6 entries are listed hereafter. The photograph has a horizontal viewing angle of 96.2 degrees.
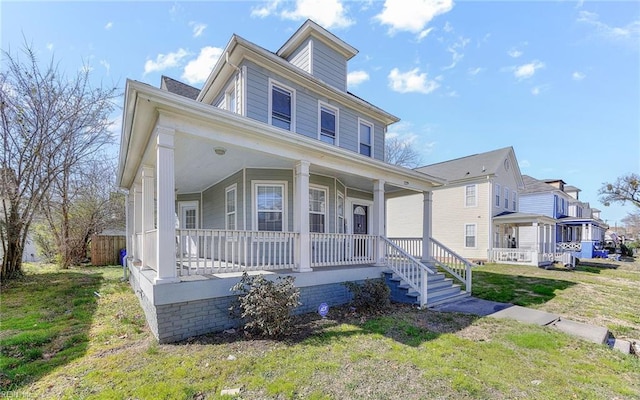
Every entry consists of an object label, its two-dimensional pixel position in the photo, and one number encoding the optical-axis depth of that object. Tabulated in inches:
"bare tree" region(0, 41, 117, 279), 403.9
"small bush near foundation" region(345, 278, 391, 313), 262.2
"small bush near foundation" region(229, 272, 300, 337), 191.8
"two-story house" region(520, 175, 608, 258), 964.0
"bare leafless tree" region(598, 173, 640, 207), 1193.4
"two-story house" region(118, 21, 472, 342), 189.6
